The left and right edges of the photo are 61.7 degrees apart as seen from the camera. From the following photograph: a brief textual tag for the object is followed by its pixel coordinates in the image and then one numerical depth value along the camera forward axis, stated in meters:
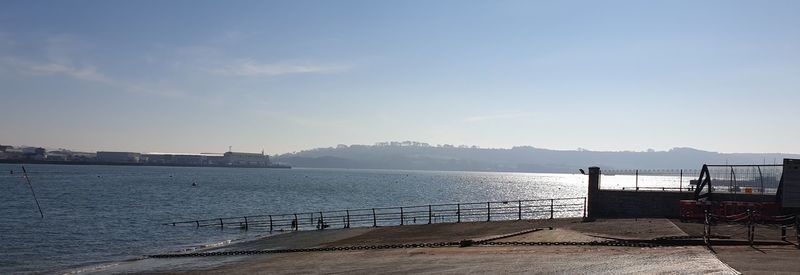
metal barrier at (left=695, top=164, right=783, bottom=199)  30.38
